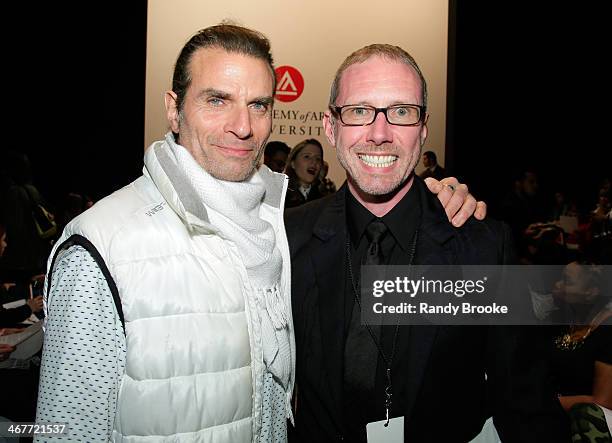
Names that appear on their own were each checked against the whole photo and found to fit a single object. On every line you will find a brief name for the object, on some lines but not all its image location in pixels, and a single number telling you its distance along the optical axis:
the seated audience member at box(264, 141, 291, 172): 5.09
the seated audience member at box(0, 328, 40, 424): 2.52
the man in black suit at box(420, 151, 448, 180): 6.20
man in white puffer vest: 1.38
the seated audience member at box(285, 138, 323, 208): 4.58
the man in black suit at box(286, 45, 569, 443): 1.62
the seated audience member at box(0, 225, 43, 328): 3.34
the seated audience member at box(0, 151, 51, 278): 4.87
